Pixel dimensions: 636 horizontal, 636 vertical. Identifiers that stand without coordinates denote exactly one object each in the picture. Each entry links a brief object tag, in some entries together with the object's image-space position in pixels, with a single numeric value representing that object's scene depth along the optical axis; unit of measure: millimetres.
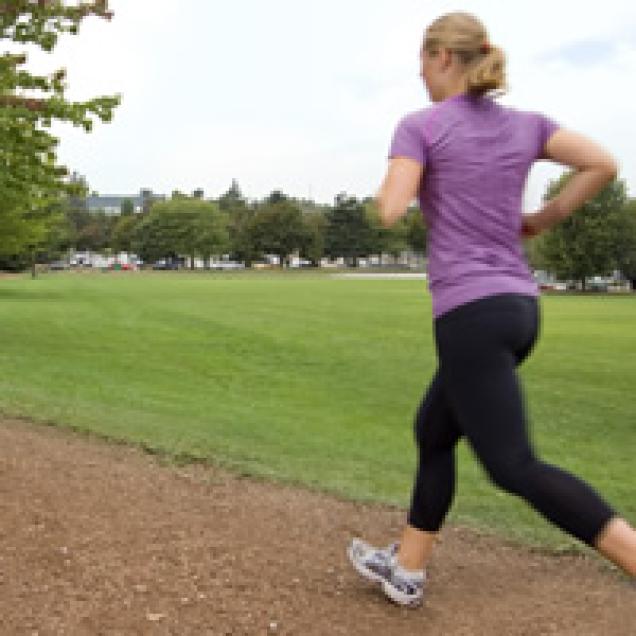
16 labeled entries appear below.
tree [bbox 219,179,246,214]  152500
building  153825
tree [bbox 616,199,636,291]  78375
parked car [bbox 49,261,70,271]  120662
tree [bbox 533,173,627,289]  76312
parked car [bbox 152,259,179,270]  134625
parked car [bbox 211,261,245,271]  137625
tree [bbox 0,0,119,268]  16344
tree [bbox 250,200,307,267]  126750
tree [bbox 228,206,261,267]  131600
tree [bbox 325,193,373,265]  129750
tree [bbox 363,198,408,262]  123625
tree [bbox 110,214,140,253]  136425
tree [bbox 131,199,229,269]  129250
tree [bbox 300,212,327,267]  128500
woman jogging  3051
